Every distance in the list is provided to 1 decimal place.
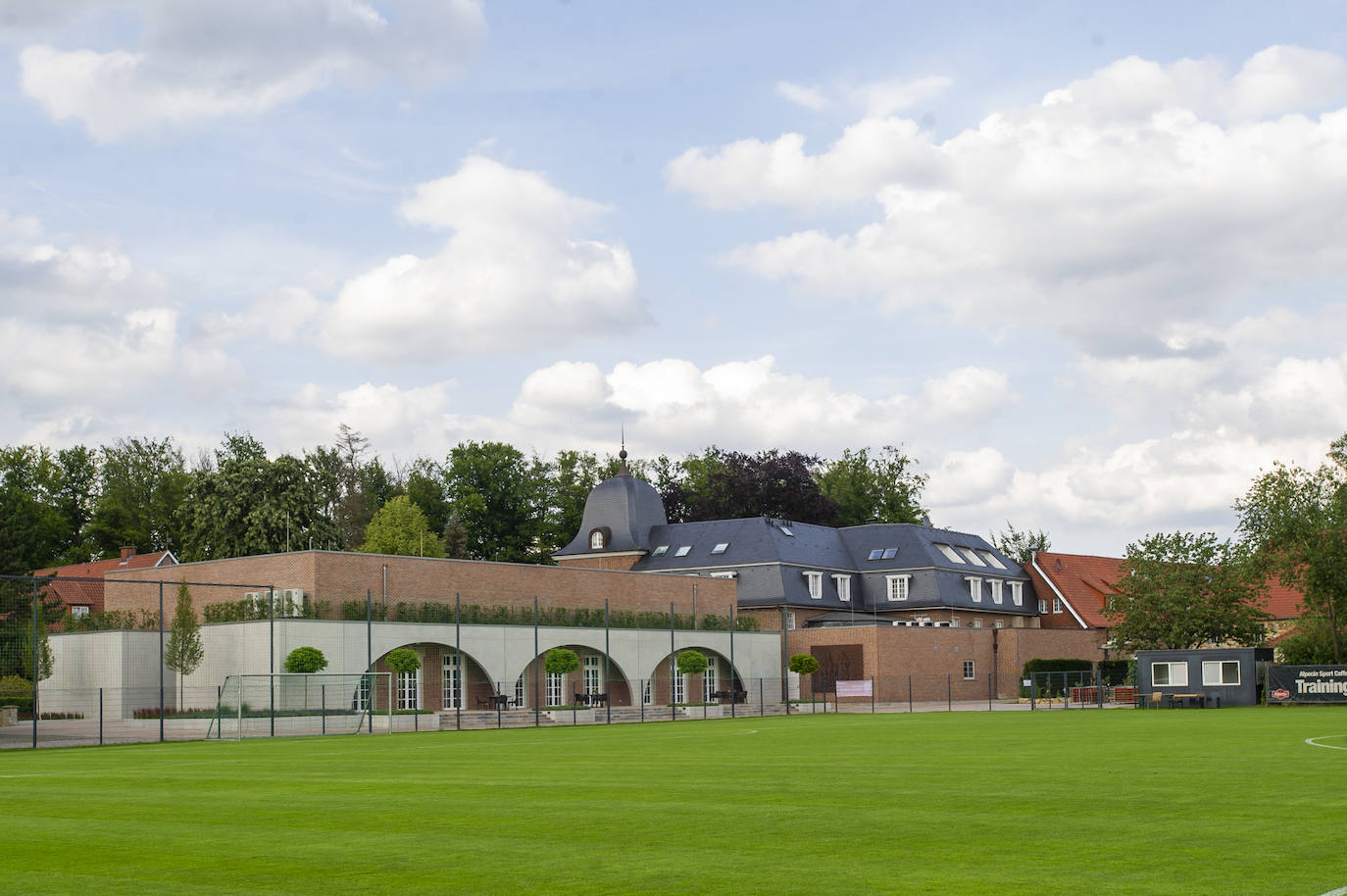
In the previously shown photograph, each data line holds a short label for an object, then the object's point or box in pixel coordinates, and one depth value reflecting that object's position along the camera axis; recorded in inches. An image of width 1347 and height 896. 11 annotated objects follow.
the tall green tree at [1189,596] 2534.4
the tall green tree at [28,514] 2726.4
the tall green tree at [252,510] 2968.0
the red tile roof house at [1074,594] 3415.4
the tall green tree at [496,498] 3722.9
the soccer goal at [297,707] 1539.1
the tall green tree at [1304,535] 2442.2
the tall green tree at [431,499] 3764.8
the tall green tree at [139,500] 3678.6
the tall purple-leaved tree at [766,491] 3528.5
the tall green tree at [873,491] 3909.9
